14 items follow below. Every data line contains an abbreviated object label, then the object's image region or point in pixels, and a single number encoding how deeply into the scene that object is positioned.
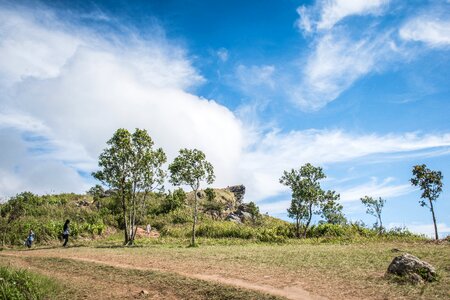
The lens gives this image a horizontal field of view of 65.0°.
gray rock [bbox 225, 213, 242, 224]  58.09
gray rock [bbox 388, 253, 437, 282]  12.82
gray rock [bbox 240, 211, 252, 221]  60.05
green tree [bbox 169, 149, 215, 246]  33.00
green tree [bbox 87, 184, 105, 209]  35.03
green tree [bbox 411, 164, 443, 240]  41.09
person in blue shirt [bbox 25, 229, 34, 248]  30.23
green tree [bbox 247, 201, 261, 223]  60.79
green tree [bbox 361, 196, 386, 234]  54.91
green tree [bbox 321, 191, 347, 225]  42.53
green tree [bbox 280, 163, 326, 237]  42.44
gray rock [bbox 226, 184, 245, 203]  85.00
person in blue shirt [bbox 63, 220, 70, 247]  31.17
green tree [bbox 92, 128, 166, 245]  32.97
